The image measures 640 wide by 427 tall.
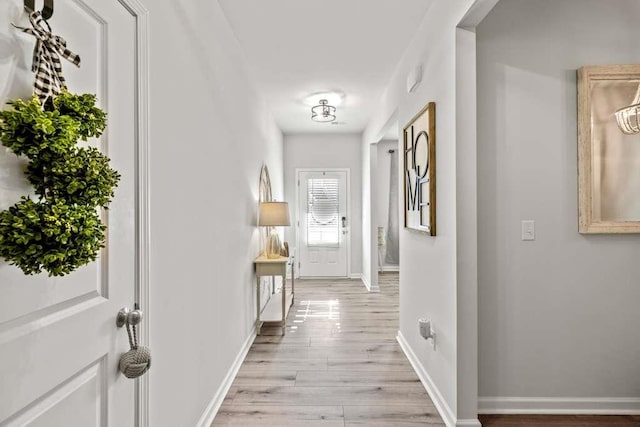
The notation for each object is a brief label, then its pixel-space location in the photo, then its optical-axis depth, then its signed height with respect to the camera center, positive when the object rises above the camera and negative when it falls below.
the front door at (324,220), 6.64 -0.05
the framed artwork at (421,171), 2.39 +0.34
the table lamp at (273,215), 3.82 +0.03
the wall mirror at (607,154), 2.16 +0.37
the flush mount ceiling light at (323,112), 4.61 +1.38
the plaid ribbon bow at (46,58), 0.81 +0.37
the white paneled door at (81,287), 0.79 -0.18
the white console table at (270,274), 3.57 -0.61
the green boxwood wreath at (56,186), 0.71 +0.07
